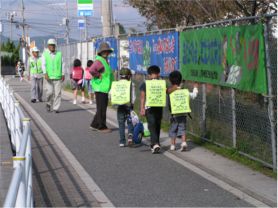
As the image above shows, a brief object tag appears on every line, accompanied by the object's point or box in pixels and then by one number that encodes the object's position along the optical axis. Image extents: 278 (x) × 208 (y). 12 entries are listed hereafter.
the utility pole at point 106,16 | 21.20
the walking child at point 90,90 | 20.35
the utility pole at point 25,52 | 57.67
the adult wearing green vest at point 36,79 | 21.22
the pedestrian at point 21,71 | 44.67
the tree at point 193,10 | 15.95
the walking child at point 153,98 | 10.30
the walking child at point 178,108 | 10.33
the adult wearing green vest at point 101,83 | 12.90
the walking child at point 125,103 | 10.95
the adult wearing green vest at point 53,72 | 16.73
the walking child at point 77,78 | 20.20
